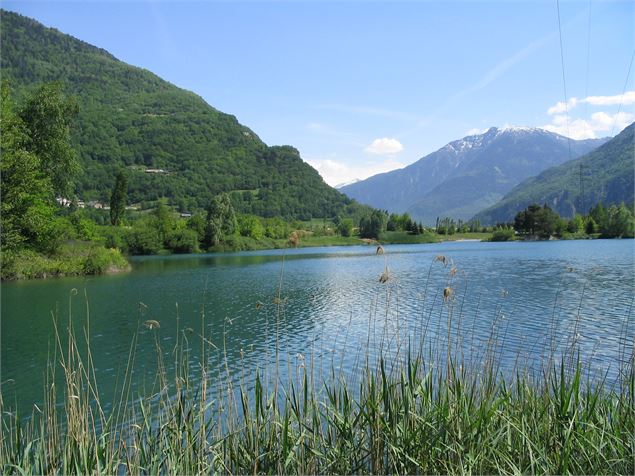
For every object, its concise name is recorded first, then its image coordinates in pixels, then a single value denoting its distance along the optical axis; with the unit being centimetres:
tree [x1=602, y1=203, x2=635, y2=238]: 9688
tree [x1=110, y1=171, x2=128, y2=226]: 9698
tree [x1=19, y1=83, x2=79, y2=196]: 3941
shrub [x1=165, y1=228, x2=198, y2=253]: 9750
